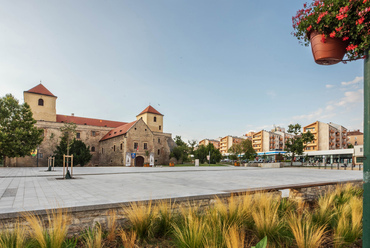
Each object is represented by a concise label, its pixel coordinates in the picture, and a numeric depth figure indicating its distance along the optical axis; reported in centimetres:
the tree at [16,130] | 2864
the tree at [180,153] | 5541
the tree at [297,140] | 3722
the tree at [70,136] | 4154
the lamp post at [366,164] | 169
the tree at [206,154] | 5303
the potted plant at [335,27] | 199
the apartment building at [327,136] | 7575
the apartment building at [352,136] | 8950
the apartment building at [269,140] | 9456
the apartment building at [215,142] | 13850
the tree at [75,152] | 4041
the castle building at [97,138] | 4506
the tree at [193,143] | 6188
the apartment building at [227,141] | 11776
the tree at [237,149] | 6274
